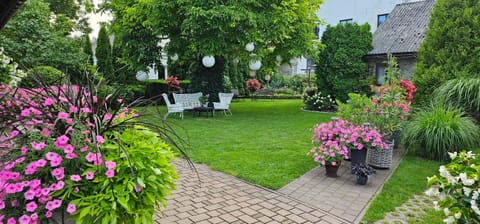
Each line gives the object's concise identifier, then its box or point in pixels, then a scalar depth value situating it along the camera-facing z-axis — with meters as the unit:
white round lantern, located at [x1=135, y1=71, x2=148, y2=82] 10.24
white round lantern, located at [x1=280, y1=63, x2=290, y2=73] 11.01
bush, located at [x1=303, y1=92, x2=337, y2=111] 12.51
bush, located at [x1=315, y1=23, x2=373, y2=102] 12.42
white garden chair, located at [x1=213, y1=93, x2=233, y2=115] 10.33
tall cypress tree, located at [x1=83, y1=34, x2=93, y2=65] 14.81
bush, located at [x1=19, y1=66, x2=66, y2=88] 7.02
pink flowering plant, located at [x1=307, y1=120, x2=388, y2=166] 4.10
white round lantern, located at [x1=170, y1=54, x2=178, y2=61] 9.95
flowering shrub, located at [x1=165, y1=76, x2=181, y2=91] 14.21
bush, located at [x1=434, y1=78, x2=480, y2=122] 5.57
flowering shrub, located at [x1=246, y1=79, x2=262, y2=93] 19.34
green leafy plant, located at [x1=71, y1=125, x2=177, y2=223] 1.80
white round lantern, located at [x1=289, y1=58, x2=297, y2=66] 10.65
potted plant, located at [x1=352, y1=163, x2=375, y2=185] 3.83
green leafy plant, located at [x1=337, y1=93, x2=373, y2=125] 4.89
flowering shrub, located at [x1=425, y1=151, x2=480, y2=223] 1.80
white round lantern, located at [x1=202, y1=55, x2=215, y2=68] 8.55
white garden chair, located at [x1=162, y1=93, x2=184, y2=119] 9.31
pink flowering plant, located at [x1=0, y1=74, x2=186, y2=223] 1.77
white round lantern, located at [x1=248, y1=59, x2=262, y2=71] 9.28
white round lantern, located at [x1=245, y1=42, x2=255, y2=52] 8.59
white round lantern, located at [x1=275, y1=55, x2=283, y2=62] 10.70
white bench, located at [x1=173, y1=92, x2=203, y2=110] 9.96
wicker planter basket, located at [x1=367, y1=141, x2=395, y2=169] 4.57
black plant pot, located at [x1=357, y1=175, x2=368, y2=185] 3.85
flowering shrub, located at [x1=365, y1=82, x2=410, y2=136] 4.83
